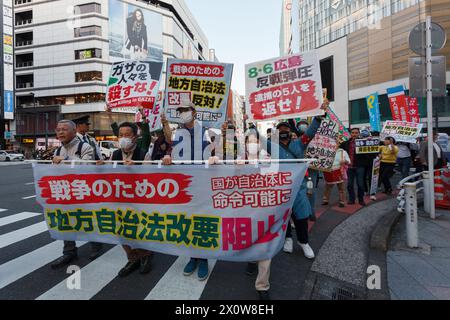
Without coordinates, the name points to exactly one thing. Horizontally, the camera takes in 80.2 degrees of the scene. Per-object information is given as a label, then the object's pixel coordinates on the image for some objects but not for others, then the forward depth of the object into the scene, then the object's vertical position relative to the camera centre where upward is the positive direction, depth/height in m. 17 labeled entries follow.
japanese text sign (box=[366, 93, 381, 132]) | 14.88 +2.58
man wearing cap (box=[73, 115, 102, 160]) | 4.81 +0.59
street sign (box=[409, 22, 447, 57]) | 5.16 +2.31
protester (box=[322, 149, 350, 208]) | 6.56 -0.40
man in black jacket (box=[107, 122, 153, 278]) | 3.42 +0.04
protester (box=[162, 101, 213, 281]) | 3.56 +0.28
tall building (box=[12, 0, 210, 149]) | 39.50 +16.82
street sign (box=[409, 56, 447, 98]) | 5.19 +1.57
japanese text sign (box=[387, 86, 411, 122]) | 11.42 +2.22
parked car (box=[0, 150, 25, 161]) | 32.66 +0.69
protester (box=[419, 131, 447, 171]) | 7.26 +0.01
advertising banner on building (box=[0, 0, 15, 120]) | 36.03 +13.86
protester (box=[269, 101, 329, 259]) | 3.71 +0.04
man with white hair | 3.70 +0.14
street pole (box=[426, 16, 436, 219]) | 5.15 +0.73
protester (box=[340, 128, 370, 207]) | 6.70 -0.26
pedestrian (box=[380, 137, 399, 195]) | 7.68 -0.02
